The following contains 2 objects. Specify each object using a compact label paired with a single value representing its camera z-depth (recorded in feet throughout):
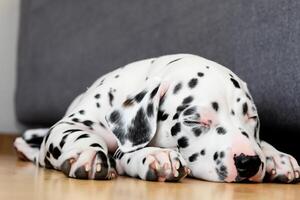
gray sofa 3.59
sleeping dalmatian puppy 2.89
